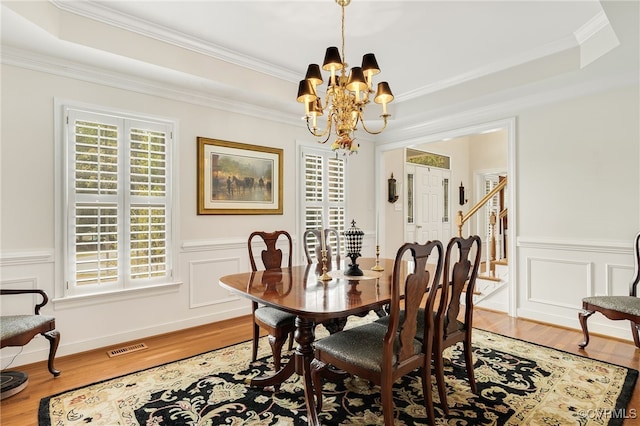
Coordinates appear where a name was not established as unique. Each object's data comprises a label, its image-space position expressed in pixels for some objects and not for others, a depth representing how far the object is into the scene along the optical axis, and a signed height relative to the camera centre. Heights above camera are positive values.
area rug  1.96 -1.19
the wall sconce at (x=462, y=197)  7.26 +0.36
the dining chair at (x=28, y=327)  2.21 -0.78
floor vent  2.96 -1.22
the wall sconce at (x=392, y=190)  5.77 +0.41
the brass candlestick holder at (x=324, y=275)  2.34 -0.43
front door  6.46 +0.17
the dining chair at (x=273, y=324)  2.30 -0.77
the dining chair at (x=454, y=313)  1.97 -0.63
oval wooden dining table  1.72 -0.47
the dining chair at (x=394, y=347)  1.65 -0.73
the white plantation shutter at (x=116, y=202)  2.97 +0.12
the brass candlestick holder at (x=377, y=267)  2.74 -0.44
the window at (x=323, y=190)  4.72 +0.35
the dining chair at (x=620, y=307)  2.60 -0.75
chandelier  2.33 +0.86
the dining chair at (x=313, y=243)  4.71 -0.42
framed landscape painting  3.75 +0.43
